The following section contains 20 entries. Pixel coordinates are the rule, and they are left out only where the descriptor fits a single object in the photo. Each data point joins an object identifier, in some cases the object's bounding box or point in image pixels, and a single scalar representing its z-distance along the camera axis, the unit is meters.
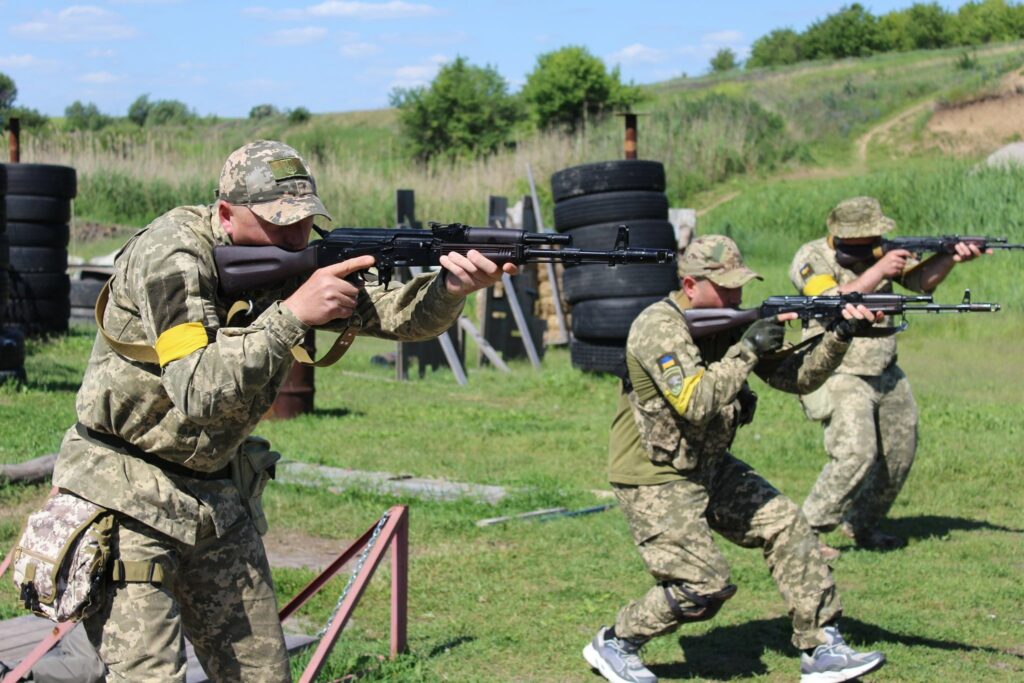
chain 5.37
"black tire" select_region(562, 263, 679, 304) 13.45
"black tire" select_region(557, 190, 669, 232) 13.73
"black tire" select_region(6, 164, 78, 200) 15.49
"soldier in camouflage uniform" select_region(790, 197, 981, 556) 7.62
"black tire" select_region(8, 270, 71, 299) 15.37
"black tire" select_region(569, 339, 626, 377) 13.77
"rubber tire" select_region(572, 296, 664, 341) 13.45
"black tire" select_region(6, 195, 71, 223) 15.45
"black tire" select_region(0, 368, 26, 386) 11.73
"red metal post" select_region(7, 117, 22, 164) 16.77
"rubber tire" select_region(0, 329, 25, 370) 11.72
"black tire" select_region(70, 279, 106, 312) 17.42
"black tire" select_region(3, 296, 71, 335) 15.52
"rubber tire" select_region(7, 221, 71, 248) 15.40
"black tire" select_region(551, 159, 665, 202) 13.80
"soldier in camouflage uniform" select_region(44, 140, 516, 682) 3.53
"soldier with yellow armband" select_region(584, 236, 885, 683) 5.43
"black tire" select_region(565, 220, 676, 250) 13.61
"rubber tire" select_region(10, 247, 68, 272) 15.33
